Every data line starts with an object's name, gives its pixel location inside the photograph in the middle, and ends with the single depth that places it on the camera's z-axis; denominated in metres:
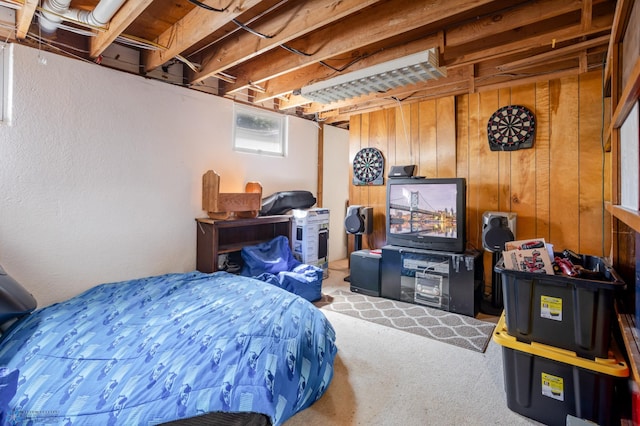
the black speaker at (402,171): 3.61
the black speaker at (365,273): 3.58
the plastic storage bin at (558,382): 1.44
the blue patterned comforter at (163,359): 1.35
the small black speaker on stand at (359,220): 4.02
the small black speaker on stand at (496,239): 2.95
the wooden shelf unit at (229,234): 3.27
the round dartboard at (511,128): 3.22
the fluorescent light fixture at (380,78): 2.48
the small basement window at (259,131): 3.90
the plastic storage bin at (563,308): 1.43
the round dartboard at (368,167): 4.27
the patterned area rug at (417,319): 2.55
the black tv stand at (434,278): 3.04
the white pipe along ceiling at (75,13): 1.91
